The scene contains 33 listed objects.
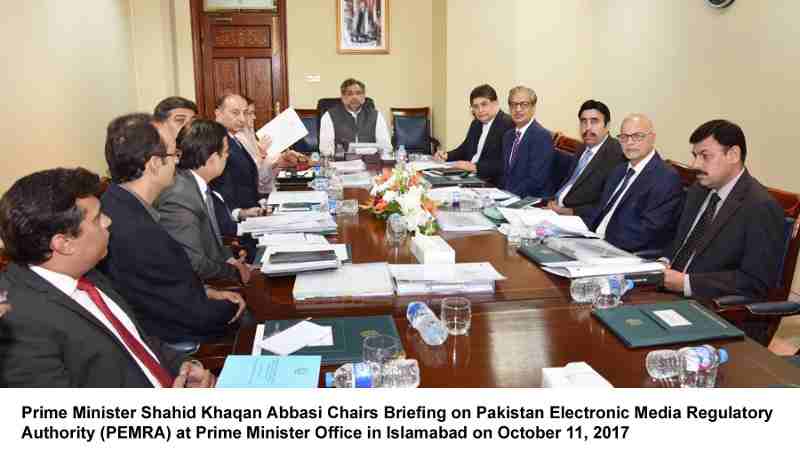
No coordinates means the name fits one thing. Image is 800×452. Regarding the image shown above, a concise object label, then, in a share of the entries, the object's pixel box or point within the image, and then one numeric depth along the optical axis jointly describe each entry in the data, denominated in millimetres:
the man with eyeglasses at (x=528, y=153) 4426
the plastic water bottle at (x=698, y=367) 1434
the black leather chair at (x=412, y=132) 6873
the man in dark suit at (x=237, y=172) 3564
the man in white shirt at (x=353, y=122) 6078
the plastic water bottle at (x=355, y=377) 1422
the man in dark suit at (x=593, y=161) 3846
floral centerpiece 2586
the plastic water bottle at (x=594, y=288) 1910
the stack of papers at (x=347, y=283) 1972
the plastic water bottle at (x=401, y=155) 4888
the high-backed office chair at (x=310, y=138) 6293
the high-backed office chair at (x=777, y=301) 2170
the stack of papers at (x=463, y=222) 2832
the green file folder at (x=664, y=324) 1637
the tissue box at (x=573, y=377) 1366
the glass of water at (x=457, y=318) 1714
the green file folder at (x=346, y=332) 1558
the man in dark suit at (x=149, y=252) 1940
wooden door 7586
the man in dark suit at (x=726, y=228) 2365
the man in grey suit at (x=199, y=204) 2396
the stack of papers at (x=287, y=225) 2729
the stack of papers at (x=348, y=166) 4555
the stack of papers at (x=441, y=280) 2020
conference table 1479
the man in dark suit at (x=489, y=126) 5048
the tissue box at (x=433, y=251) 2178
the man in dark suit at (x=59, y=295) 1335
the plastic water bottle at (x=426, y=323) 1646
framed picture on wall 7629
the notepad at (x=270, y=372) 1381
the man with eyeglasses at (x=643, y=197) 3051
